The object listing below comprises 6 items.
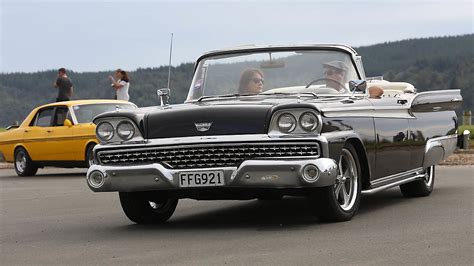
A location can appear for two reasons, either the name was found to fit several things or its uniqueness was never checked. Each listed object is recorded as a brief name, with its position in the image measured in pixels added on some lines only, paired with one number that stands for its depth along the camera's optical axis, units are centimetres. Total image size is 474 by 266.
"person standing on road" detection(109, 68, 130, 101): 4691
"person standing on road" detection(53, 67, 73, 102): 4931
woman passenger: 1839
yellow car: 3519
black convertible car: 1513
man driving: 1837
